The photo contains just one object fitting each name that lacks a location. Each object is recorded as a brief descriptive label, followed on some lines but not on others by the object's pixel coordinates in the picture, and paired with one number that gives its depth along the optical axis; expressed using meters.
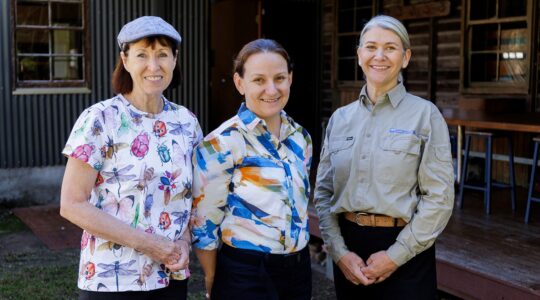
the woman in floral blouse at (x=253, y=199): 2.38
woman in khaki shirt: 2.54
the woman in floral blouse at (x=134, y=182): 2.24
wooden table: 5.30
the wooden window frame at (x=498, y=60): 6.96
